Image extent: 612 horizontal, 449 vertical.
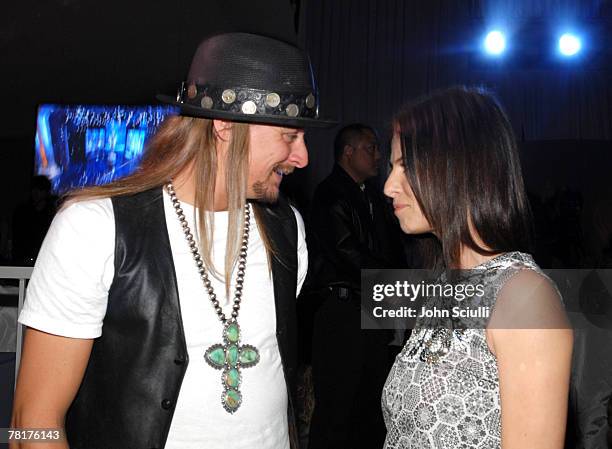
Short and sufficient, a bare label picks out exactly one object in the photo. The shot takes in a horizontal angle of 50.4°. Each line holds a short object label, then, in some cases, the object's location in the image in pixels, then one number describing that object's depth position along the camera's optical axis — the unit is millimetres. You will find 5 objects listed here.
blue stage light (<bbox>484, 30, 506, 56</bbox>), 8289
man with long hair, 1386
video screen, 7777
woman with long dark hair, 1311
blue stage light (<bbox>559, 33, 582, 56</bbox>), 8281
